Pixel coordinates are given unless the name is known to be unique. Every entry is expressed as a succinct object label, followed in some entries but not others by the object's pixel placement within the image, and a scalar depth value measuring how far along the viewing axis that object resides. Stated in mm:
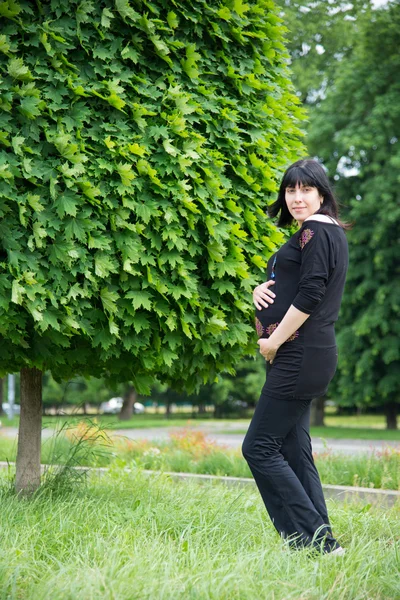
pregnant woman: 3432
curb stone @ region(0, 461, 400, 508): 5403
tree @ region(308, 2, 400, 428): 17266
